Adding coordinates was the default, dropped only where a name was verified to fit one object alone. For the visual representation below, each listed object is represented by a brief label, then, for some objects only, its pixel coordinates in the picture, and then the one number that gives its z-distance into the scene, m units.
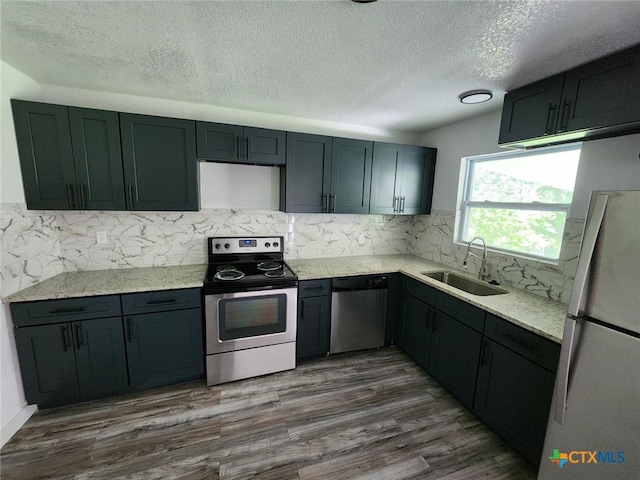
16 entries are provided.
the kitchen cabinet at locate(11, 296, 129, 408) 1.84
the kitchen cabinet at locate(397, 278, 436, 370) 2.42
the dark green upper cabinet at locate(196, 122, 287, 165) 2.31
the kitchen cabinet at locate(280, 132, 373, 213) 2.61
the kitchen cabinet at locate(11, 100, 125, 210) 1.93
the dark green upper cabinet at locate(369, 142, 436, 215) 2.92
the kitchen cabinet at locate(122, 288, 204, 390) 2.05
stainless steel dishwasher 2.61
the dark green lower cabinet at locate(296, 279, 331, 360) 2.49
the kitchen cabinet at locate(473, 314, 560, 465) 1.53
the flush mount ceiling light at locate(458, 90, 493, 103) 2.01
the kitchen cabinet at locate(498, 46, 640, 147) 1.39
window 2.04
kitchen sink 2.35
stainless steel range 2.19
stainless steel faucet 2.44
